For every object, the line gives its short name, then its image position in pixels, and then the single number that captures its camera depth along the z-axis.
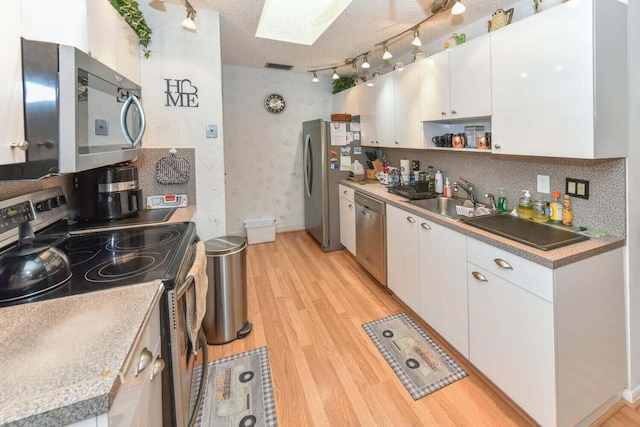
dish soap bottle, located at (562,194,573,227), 1.80
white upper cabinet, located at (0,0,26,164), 0.91
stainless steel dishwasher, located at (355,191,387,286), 2.86
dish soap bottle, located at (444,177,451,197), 2.79
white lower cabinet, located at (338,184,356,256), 3.58
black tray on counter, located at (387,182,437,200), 2.76
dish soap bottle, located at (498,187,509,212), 2.25
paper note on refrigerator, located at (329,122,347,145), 3.93
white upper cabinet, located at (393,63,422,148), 2.80
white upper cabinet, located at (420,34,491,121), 2.04
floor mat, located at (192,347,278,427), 1.61
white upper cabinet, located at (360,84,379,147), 3.59
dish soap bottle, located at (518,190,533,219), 1.99
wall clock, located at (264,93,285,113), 4.50
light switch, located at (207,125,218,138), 2.44
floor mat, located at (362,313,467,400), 1.84
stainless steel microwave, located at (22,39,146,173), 1.01
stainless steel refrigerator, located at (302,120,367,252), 3.94
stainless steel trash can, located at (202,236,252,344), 2.16
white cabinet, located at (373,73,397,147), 3.21
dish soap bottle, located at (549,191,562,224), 1.87
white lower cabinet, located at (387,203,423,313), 2.38
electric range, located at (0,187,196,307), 0.98
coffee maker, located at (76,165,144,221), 1.86
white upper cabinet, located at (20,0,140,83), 1.08
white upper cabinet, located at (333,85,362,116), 3.99
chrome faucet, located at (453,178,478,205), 2.57
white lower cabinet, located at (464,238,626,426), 1.38
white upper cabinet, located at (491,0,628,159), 1.44
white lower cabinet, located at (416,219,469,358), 1.90
